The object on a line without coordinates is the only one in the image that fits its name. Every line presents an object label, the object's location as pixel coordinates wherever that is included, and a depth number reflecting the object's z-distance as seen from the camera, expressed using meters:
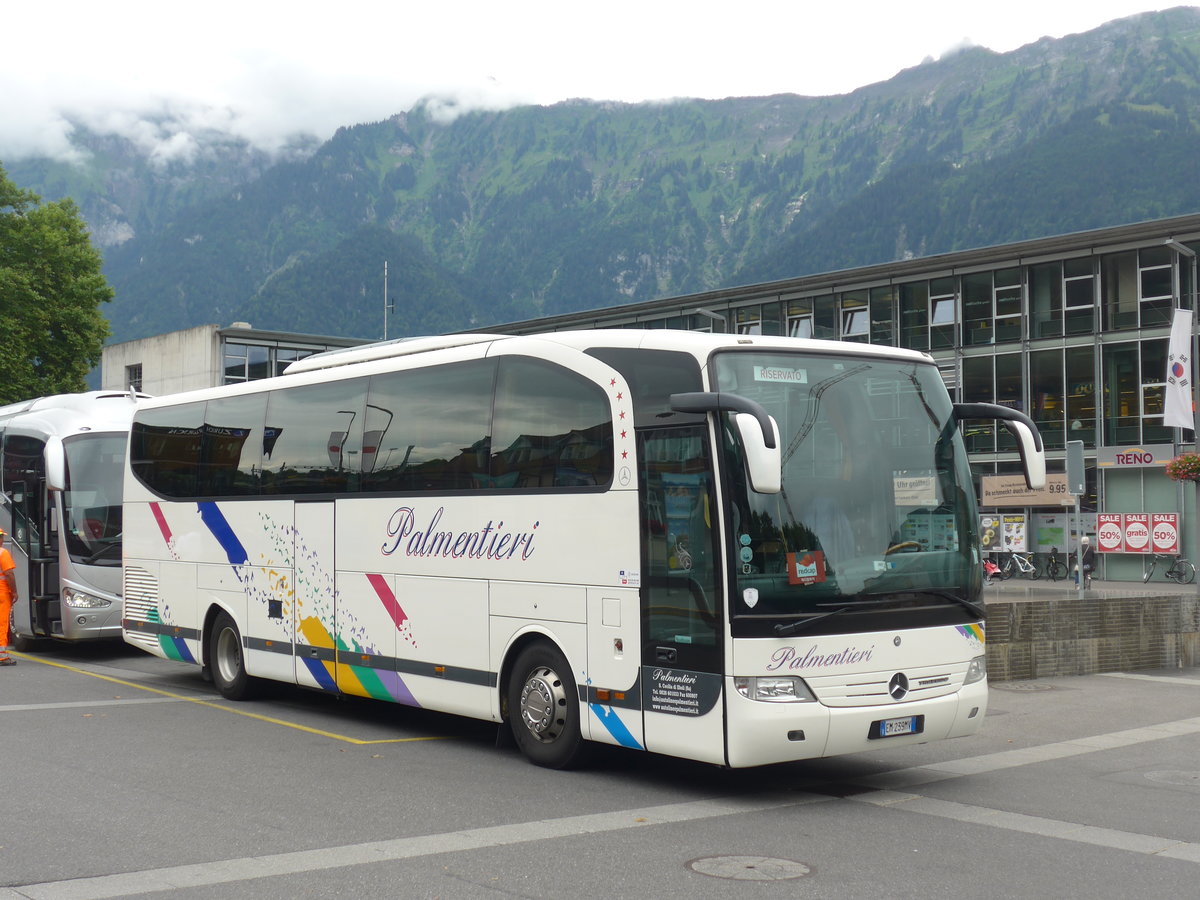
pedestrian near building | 37.25
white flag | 24.91
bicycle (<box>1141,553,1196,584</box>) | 39.78
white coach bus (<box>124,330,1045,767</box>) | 8.84
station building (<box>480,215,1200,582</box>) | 42.06
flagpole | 39.59
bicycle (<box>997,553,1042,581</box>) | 44.34
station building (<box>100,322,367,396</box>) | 63.16
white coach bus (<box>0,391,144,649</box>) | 18.69
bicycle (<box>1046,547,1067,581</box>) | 43.34
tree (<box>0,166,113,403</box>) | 43.84
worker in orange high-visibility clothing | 17.83
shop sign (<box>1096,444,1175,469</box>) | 41.91
